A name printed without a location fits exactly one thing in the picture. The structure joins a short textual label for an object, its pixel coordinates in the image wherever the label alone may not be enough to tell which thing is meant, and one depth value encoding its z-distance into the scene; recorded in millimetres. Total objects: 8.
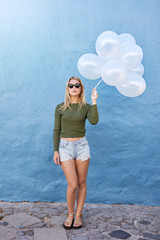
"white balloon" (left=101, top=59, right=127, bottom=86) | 2600
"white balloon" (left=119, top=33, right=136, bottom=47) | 2901
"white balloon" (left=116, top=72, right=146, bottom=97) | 2736
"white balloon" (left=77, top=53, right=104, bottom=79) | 2834
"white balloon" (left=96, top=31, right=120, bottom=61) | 2631
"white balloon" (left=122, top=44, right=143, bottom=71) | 2695
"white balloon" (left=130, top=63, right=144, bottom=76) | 2908
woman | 2797
